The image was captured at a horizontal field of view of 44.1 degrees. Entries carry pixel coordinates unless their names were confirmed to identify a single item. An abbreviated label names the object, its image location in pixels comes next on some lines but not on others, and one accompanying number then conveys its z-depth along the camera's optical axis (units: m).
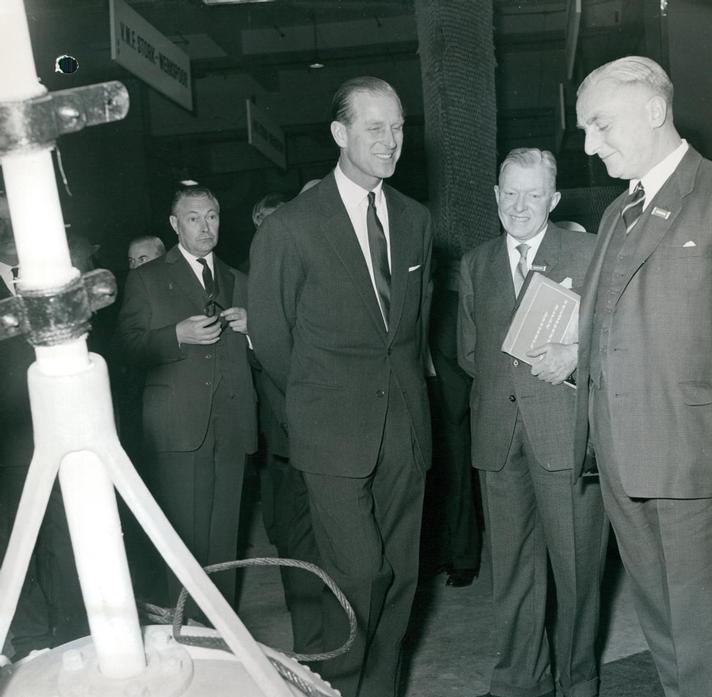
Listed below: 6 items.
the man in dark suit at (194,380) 3.55
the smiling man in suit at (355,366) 2.71
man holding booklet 2.76
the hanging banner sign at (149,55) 4.50
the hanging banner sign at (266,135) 8.81
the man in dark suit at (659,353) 2.18
